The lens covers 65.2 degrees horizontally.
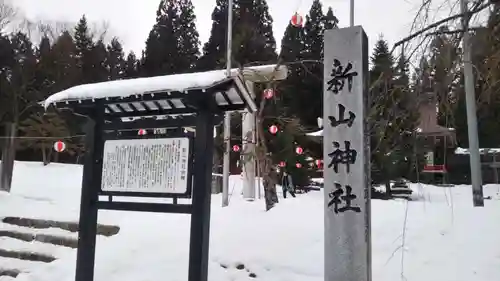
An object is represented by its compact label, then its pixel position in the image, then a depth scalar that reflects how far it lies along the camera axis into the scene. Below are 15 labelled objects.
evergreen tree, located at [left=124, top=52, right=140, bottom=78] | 23.16
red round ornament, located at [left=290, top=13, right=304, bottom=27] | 7.63
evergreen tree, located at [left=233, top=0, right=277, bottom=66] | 11.41
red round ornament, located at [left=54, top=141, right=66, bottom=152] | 14.60
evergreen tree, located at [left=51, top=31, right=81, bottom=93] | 19.80
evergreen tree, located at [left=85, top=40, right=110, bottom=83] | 21.46
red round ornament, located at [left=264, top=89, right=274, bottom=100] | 8.47
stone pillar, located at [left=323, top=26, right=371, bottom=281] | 3.82
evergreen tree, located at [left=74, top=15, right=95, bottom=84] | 21.53
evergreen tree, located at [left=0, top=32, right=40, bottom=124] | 18.08
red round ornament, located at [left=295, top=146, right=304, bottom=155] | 13.95
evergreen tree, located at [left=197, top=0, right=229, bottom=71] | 21.17
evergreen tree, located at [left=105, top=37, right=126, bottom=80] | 22.86
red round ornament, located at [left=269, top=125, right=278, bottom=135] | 11.01
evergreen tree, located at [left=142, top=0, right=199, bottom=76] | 22.39
